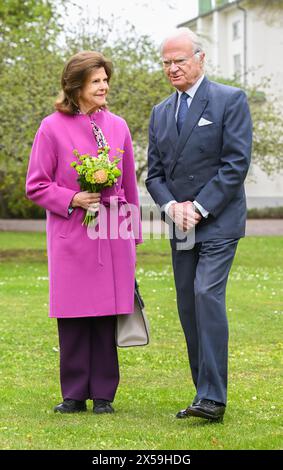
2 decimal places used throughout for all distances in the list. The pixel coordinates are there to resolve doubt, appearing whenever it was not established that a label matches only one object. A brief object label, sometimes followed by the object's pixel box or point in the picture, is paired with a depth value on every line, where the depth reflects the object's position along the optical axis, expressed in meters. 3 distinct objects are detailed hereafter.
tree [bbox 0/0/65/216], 35.21
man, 9.98
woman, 10.50
